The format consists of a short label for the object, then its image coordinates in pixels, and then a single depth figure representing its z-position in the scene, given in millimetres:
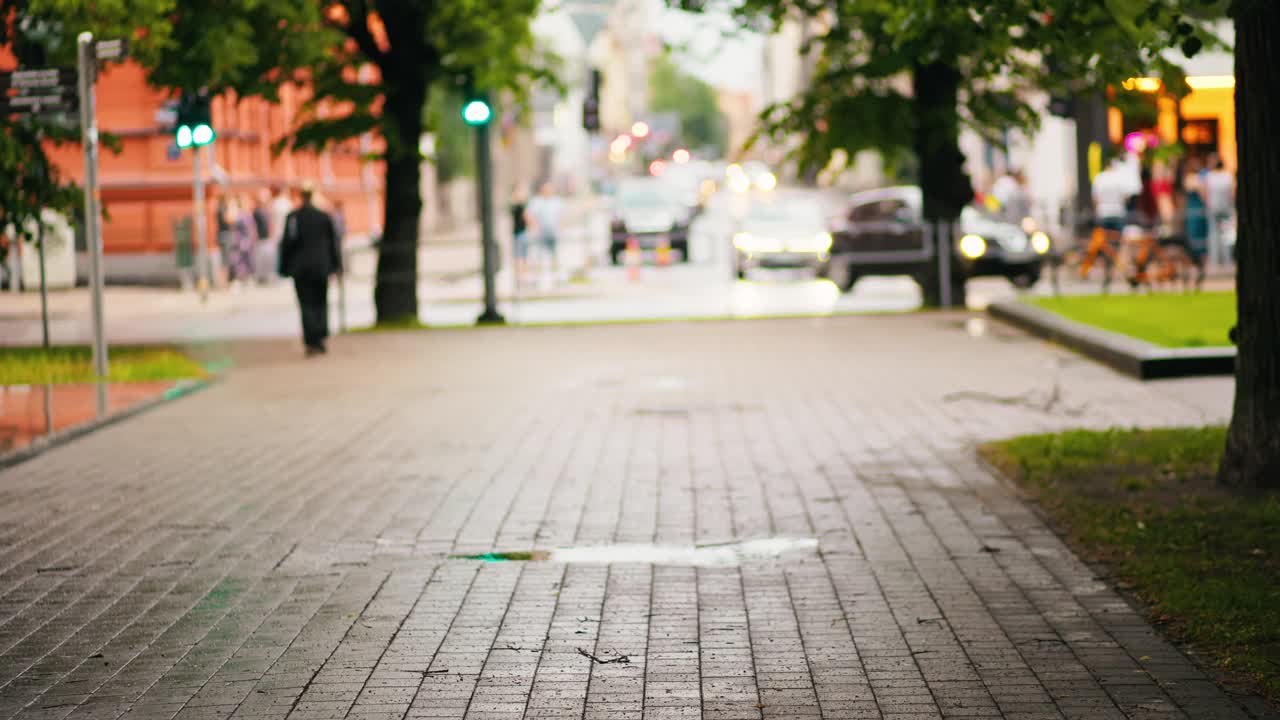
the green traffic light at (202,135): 27328
